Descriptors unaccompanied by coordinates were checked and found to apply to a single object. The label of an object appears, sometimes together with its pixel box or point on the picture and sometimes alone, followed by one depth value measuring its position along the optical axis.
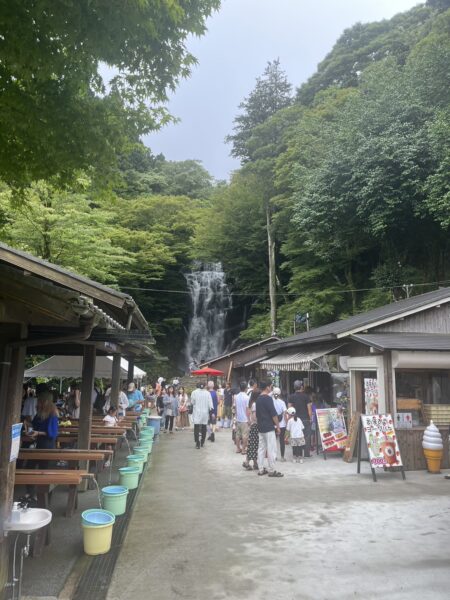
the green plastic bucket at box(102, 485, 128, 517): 5.78
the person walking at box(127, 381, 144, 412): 16.34
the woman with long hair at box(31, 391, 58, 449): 7.34
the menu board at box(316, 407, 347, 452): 10.85
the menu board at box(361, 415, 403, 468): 8.62
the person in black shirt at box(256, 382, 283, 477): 8.88
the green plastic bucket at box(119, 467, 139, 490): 7.37
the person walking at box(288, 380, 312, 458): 11.04
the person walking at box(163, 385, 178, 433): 16.50
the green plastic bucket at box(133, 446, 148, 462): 8.51
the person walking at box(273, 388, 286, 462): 10.81
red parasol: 21.25
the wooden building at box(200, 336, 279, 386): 25.38
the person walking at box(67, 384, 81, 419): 13.68
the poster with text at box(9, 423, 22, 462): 4.38
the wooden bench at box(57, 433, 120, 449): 8.83
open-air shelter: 3.90
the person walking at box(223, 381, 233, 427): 19.33
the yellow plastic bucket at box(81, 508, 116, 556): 4.70
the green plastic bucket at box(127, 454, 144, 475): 7.91
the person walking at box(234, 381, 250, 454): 11.52
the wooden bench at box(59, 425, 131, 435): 10.02
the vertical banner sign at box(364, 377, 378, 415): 10.48
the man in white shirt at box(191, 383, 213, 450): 12.04
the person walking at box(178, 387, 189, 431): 18.80
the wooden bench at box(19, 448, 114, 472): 6.64
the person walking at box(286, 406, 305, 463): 10.51
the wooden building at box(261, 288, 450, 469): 9.93
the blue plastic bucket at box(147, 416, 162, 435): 14.50
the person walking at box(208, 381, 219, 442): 14.29
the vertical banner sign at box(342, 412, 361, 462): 10.28
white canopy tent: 14.15
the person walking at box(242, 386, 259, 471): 9.66
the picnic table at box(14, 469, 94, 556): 4.93
